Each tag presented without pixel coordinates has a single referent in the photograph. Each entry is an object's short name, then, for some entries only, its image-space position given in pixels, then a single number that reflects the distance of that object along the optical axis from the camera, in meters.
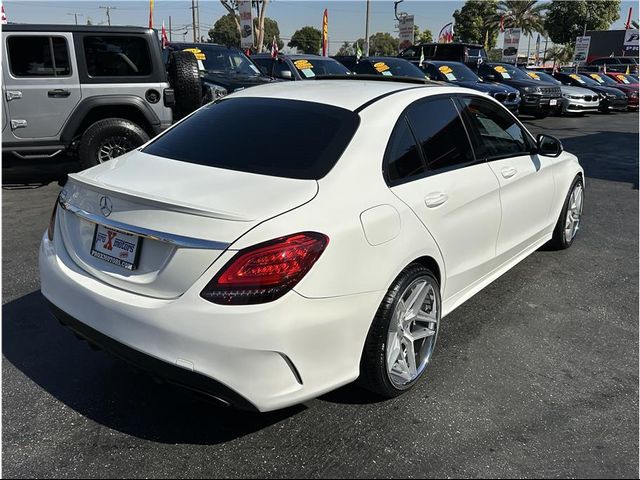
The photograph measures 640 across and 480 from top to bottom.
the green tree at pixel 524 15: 60.56
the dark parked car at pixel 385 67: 13.66
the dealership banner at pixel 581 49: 29.96
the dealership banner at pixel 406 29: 29.91
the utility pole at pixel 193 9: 48.28
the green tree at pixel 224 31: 77.56
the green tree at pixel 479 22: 67.44
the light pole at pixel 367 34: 31.64
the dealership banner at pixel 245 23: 24.06
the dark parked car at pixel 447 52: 19.08
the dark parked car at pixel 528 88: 15.81
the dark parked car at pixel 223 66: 9.06
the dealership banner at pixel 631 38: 30.62
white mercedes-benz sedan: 2.13
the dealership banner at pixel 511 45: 30.77
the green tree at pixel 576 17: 55.59
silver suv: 6.39
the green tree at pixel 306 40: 76.94
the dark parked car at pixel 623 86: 21.28
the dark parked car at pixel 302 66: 11.64
